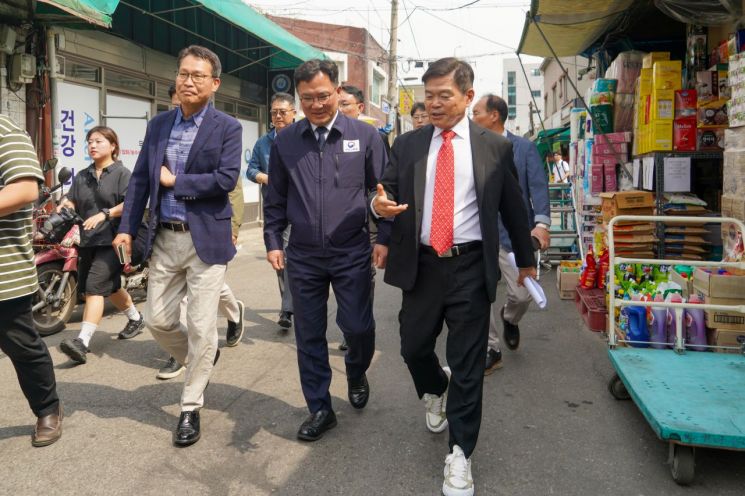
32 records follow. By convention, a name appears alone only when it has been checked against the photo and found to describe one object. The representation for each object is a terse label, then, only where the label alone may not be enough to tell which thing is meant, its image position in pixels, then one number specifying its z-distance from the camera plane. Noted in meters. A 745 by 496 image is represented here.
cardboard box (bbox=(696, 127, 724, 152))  6.60
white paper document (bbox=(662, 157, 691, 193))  6.88
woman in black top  5.25
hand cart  3.03
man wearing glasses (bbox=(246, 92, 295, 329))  6.01
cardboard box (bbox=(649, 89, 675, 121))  6.83
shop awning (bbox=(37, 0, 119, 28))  7.06
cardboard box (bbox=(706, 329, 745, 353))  4.59
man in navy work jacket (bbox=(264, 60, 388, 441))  3.67
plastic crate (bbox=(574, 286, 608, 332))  6.14
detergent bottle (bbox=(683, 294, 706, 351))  4.84
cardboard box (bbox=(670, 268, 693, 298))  5.30
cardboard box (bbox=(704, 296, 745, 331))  4.57
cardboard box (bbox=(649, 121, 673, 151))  6.81
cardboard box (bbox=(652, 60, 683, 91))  6.86
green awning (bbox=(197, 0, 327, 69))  10.64
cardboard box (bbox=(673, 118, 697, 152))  6.76
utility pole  21.72
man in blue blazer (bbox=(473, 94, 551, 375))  4.73
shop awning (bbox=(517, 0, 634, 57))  7.18
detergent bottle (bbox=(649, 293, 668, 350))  4.95
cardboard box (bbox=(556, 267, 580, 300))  7.90
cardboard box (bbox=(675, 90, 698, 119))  6.77
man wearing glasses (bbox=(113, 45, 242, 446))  3.71
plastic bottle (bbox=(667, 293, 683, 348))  4.94
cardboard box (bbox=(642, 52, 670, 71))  7.27
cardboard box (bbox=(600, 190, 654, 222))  6.80
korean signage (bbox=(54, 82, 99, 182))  9.56
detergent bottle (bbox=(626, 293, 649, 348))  5.02
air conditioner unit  8.56
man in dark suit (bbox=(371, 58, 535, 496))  3.13
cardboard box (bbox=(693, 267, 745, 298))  4.52
